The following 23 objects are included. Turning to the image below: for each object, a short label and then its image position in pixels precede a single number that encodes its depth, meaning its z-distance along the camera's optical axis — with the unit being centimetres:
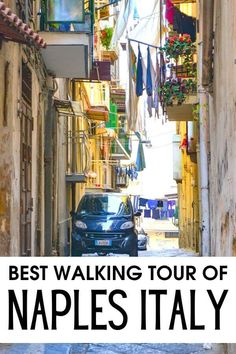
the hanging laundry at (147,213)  4681
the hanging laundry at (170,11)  1612
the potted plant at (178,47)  1391
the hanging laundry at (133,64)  1878
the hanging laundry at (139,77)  1841
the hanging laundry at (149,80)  1853
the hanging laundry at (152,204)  4672
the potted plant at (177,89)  1484
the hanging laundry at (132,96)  1878
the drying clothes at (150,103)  1919
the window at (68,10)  1184
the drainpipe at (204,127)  874
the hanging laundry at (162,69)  1596
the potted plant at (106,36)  2739
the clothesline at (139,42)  1838
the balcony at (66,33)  1186
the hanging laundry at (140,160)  4159
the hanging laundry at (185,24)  1622
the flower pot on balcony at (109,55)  3255
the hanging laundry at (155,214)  4659
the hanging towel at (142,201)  4612
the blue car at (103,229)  1434
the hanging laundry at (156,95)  1766
